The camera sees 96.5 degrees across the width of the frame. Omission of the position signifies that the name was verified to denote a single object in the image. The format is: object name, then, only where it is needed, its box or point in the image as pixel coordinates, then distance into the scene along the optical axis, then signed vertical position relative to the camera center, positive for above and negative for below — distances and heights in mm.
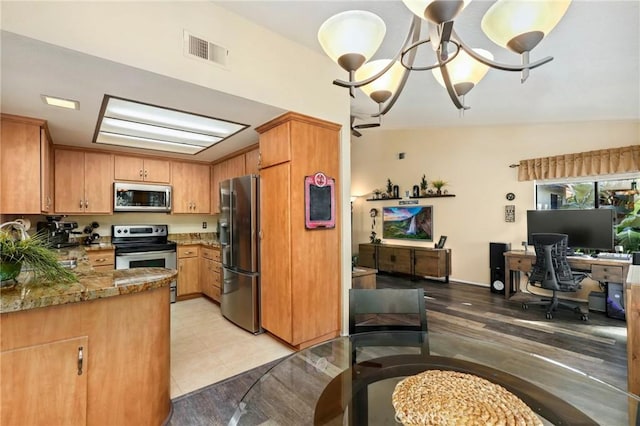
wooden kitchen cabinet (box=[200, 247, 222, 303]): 4211 -894
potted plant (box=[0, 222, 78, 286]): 1457 -239
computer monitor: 3943 -214
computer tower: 3617 -1157
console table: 5680 -1024
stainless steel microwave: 4062 +244
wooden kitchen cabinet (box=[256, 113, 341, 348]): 2725 -297
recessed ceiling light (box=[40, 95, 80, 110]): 2243 +915
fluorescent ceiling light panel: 2609 +938
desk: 3558 -750
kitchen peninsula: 1312 -703
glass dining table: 1119 -803
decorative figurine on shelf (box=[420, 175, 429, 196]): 6191 +567
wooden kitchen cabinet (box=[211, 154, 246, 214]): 4107 +647
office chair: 3738 -767
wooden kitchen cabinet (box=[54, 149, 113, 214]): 3688 +438
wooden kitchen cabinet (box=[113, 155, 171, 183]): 4125 +674
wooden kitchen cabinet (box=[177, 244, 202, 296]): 4480 -894
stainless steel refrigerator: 3125 -442
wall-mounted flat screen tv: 6215 -239
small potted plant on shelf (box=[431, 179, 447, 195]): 5875 +567
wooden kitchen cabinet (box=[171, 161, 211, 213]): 4621 +439
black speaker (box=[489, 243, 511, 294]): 4848 -937
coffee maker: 3400 -184
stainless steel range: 3941 -477
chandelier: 1200 +849
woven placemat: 926 -678
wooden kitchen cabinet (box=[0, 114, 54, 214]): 2467 +442
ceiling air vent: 2010 +1197
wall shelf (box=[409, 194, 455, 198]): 5816 +342
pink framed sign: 2787 +116
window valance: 3865 +702
